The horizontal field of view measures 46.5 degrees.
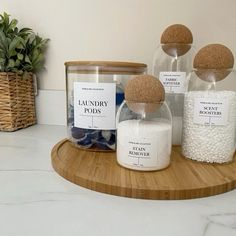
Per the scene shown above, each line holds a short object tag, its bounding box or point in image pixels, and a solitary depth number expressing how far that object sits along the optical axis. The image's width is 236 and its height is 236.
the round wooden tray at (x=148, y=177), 0.41
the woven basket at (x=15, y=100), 0.77
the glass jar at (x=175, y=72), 0.58
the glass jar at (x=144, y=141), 0.46
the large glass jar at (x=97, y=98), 0.56
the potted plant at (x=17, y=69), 0.75
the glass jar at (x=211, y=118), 0.49
